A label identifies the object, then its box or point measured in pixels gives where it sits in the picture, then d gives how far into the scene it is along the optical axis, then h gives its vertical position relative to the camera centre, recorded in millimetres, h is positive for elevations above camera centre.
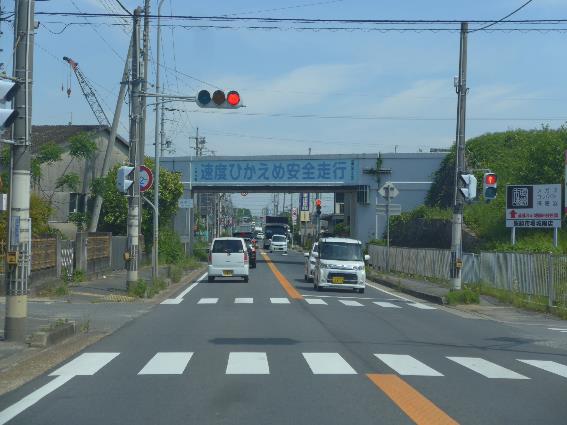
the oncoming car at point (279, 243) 86812 -2289
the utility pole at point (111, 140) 44781 +4160
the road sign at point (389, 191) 42656 +1638
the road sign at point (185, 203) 47344 +856
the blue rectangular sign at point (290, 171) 55344 +3241
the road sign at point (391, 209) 43094 +738
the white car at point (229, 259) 35531 -1659
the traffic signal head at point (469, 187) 27656 +1255
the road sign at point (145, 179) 28000 +1273
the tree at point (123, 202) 48438 +856
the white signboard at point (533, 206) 28906 +733
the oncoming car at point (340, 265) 31766 -1605
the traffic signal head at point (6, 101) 13082 +1761
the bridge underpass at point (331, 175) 55438 +3083
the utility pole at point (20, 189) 13727 +406
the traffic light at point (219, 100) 20306 +2897
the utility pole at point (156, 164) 31916 +2279
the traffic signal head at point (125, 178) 25969 +1186
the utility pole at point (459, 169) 27797 +1853
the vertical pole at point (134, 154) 26266 +1973
